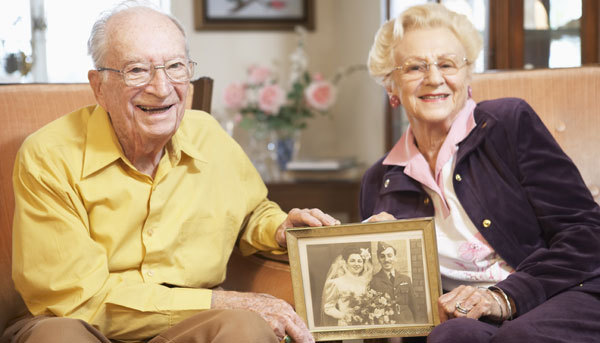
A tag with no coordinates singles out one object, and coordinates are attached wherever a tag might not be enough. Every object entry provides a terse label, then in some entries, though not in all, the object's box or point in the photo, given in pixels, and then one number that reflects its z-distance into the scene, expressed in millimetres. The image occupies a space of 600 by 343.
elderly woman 1508
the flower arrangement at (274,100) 3932
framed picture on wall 4320
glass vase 4031
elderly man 1501
